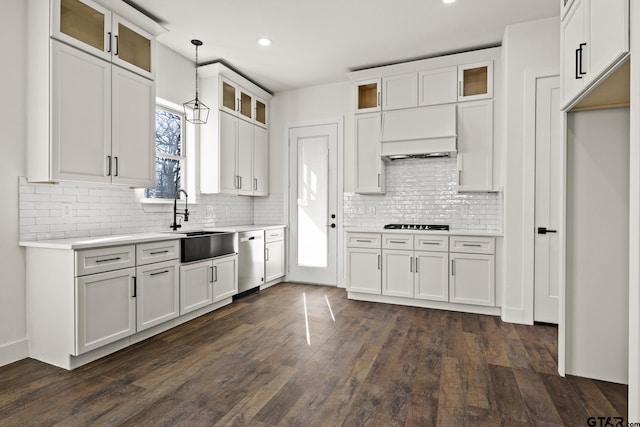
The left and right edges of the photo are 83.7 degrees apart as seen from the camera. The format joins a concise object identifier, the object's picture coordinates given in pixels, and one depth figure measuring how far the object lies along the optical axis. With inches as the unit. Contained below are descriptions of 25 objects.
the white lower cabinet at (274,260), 200.7
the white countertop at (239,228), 180.2
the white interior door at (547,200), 140.0
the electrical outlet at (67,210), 120.2
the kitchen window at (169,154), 161.6
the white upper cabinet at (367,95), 182.4
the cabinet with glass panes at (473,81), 163.2
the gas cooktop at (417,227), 174.1
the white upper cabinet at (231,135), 177.8
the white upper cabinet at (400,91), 174.4
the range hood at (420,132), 165.6
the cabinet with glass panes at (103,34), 107.8
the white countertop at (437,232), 154.0
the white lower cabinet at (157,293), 121.3
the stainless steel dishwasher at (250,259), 178.9
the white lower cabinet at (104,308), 102.3
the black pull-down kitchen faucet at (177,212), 157.6
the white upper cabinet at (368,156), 182.7
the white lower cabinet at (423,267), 155.6
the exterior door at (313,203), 210.4
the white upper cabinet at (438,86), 167.8
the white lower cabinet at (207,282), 141.5
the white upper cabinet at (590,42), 62.3
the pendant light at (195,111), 155.5
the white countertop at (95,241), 101.7
